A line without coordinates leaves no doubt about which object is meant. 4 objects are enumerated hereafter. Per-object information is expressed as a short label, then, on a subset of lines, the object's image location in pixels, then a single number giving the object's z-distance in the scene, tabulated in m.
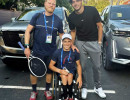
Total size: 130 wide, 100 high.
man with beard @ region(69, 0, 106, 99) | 3.39
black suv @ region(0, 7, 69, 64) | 4.64
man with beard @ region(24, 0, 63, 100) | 3.14
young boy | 3.08
